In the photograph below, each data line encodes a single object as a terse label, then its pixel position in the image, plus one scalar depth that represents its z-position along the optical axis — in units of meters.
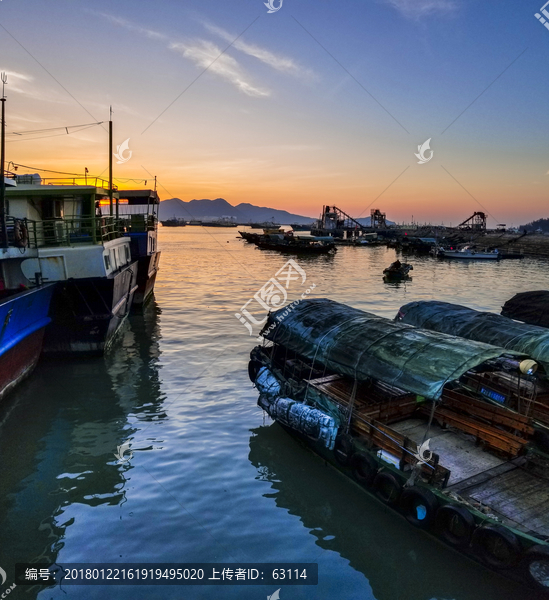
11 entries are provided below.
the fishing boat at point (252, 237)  89.90
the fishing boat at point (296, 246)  71.18
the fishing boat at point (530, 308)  21.48
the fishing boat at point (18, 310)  11.92
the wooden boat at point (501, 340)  9.87
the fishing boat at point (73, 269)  15.08
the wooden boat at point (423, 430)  6.71
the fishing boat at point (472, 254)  69.06
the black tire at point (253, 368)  12.96
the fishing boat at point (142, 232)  25.36
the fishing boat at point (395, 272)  43.50
